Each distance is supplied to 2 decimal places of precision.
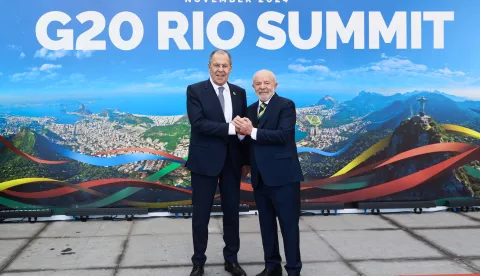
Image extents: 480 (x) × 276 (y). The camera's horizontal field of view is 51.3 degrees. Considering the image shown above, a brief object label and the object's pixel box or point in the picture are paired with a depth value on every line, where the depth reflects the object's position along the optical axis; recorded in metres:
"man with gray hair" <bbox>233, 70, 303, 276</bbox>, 3.15
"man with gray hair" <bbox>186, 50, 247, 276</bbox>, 3.34
